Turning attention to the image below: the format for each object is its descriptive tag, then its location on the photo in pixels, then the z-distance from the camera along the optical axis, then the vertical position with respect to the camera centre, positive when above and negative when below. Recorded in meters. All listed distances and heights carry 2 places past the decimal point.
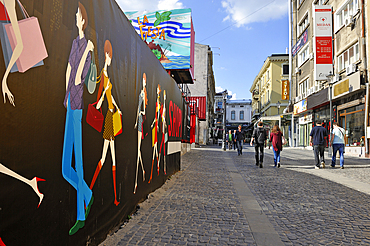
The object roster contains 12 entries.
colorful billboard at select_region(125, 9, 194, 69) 15.34 +5.20
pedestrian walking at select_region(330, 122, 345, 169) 10.70 -0.05
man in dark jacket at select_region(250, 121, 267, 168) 11.03 +0.00
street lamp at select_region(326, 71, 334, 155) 15.64 +2.88
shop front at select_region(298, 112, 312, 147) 26.79 +1.07
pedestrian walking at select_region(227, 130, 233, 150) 25.61 -0.05
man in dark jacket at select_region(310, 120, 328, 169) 10.48 -0.07
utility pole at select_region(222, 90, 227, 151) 24.08 +1.32
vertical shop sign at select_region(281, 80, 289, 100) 32.69 +5.42
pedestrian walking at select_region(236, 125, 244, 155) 17.83 -0.08
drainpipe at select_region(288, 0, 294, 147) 30.25 +9.30
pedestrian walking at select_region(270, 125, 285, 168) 10.91 -0.13
